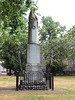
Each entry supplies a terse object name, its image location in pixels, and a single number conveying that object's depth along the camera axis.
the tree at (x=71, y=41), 34.95
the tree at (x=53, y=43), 34.38
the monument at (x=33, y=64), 10.52
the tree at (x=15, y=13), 10.48
